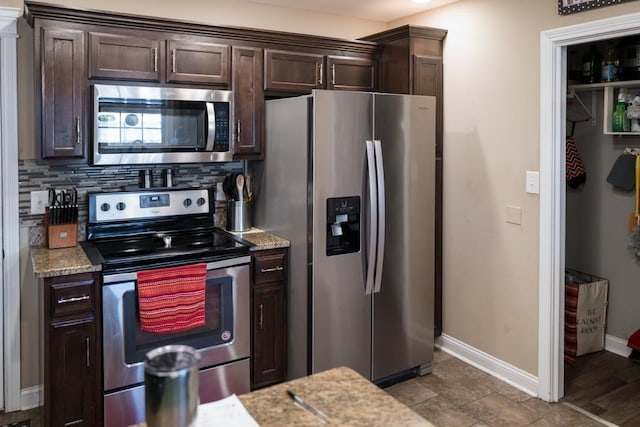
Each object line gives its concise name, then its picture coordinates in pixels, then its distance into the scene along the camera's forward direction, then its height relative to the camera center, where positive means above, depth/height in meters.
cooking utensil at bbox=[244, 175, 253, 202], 3.45 +0.07
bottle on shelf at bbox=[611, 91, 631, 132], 3.56 +0.55
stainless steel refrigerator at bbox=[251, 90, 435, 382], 2.99 -0.14
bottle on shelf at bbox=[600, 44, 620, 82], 3.58 +0.91
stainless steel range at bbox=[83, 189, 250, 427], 2.62 -0.44
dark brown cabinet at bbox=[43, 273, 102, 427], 2.47 -0.74
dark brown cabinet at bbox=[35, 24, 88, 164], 2.68 +0.53
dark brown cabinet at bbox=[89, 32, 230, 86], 2.82 +0.78
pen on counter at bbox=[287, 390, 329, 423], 1.17 -0.49
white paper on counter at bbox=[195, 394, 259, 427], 1.15 -0.49
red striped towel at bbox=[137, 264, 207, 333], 2.63 -0.51
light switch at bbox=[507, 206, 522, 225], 3.22 -0.11
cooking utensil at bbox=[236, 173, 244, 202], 3.38 +0.08
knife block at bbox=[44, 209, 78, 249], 2.89 -0.20
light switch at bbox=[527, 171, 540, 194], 3.08 +0.09
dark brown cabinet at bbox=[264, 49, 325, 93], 3.32 +0.82
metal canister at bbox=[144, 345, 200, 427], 0.87 -0.32
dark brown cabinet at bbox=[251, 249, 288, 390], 3.06 -0.71
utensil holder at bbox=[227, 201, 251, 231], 3.40 -0.11
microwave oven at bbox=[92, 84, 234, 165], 2.84 +0.42
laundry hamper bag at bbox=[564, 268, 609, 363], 3.71 -0.86
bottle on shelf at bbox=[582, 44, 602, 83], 3.70 +0.92
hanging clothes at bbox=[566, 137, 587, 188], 3.87 +0.25
